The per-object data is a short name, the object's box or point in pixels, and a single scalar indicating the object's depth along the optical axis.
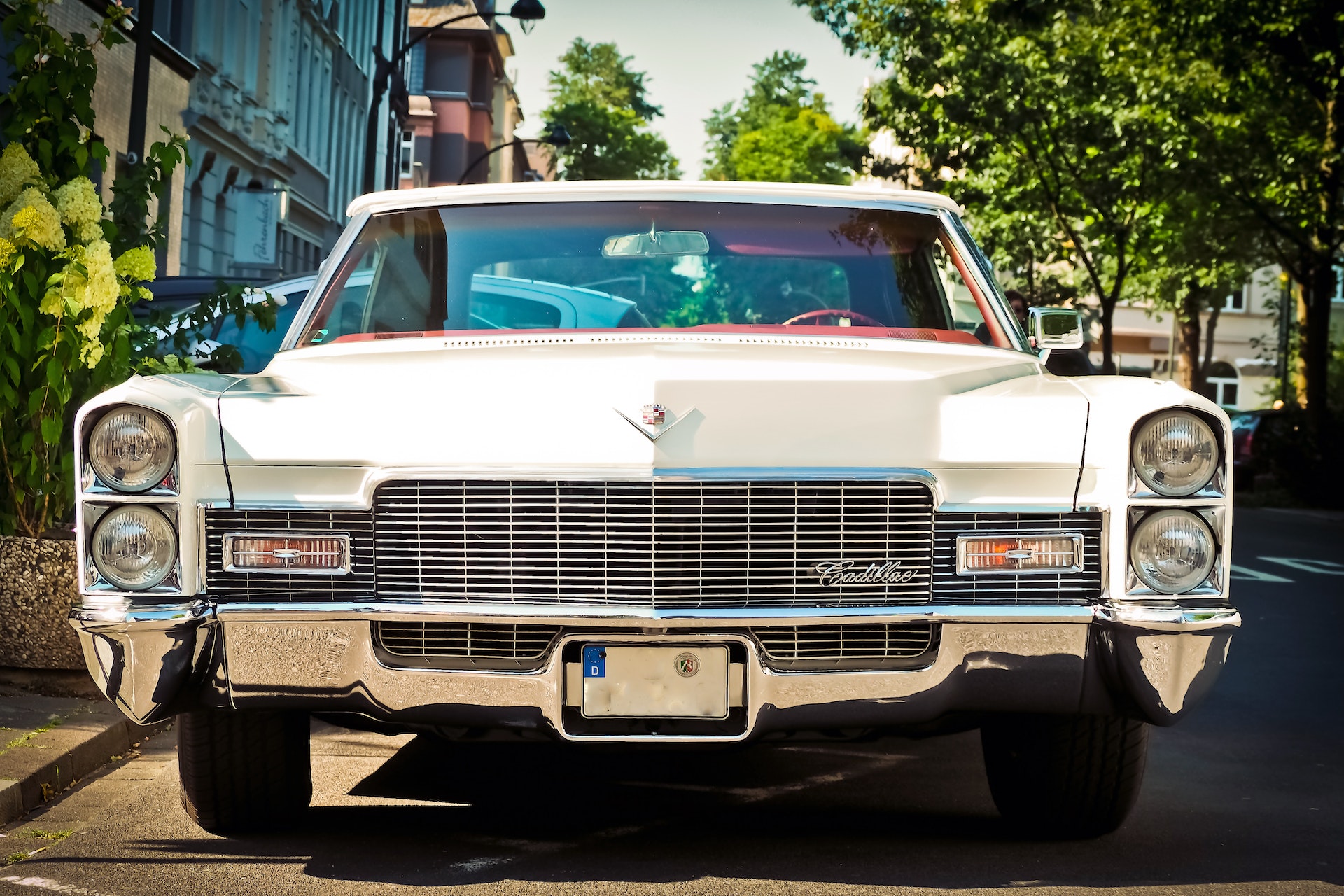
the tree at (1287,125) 24.53
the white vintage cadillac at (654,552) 4.12
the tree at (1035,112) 29.62
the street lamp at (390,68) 24.31
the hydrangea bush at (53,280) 6.36
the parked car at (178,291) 11.00
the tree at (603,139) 78.88
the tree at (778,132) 76.88
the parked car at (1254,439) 27.00
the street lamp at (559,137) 37.03
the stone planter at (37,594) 6.61
